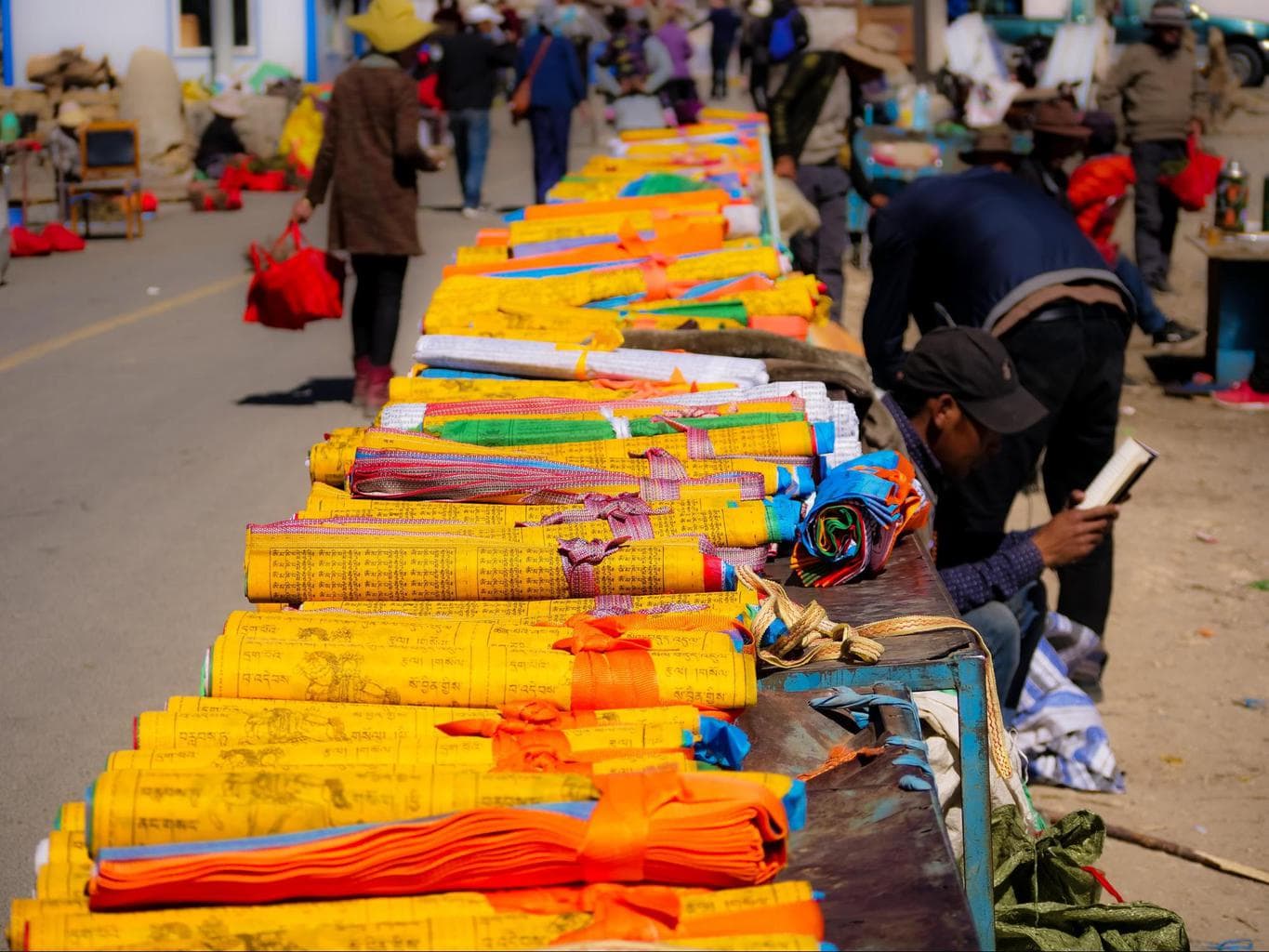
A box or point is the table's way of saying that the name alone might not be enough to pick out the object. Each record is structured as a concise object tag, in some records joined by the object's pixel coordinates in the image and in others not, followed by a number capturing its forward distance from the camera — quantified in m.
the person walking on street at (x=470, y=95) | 17.25
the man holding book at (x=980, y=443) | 3.91
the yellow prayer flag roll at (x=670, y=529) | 2.96
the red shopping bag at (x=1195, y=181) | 12.65
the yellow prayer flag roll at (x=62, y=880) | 1.93
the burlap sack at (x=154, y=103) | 21.53
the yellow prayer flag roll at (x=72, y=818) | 2.00
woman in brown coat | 8.20
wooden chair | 16.83
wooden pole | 4.26
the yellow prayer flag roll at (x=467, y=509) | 3.13
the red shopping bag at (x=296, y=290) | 7.71
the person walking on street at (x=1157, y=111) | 12.90
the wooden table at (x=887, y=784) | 1.98
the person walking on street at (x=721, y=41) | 30.16
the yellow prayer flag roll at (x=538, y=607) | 2.76
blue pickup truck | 22.08
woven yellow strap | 2.63
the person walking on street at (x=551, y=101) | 15.01
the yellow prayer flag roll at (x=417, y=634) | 2.44
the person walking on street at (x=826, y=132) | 10.42
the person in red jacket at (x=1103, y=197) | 8.46
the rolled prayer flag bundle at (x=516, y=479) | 3.26
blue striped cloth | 4.74
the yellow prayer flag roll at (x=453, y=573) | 2.81
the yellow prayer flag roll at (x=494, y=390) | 4.01
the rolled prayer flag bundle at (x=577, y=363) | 4.16
